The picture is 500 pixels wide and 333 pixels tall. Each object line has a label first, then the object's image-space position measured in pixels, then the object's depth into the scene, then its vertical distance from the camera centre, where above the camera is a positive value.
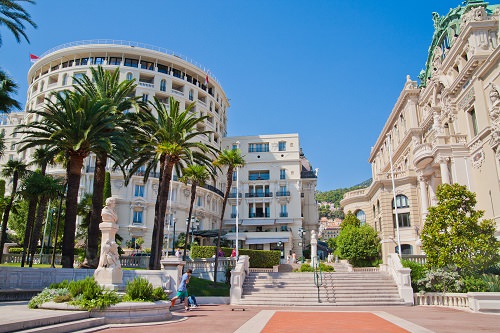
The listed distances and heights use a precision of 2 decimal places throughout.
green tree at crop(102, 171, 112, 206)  46.55 +8.72
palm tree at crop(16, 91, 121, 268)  22.20 +7.12
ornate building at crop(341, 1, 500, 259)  26.23 +11.02
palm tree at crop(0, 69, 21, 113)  20.78 +8.75
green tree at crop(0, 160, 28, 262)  32.69 +7.53
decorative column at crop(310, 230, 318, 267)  36.58 +1.37
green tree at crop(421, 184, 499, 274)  20.75 +1.40
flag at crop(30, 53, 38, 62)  62.44 +32.27
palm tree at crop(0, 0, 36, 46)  18.77 +12.14
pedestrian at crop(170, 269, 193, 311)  16.98 -1.45
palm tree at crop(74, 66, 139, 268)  23.58 +7.75
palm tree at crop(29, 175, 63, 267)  30.30 +5.16
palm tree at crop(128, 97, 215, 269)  25.25 +7.79
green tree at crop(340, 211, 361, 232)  47.00 +4.77
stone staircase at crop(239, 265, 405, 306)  22.41 -1.81
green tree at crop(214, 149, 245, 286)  31.43 +8.18
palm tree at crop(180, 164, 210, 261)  35.59 +7.88
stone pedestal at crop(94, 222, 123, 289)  14.34 -0.12
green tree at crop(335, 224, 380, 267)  36.06 +1.31
